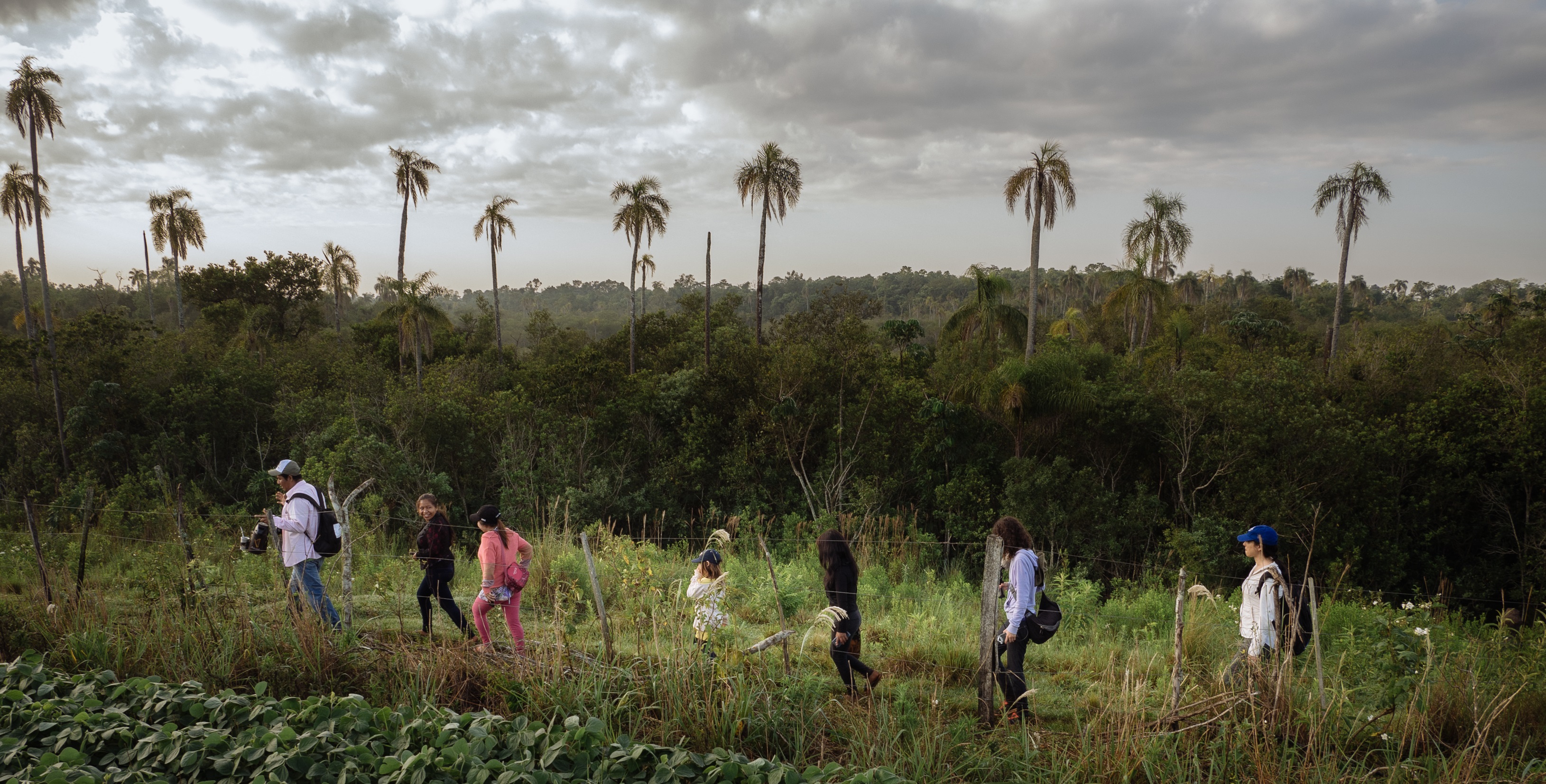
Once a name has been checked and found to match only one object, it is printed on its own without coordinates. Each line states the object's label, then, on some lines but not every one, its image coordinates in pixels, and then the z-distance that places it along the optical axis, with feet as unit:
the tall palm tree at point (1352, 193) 86.63
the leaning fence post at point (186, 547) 17.40
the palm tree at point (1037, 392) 50.01
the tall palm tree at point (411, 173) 107.24
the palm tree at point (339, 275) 142.16
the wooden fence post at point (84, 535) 18.84
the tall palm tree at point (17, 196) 80.69
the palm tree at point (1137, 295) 81.41
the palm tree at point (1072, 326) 107.04
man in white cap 17.76
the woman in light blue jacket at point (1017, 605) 14.39
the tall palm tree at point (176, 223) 113.80
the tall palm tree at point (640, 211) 95.25
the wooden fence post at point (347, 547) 18.56
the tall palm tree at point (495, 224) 115.55
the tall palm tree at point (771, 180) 82.89
